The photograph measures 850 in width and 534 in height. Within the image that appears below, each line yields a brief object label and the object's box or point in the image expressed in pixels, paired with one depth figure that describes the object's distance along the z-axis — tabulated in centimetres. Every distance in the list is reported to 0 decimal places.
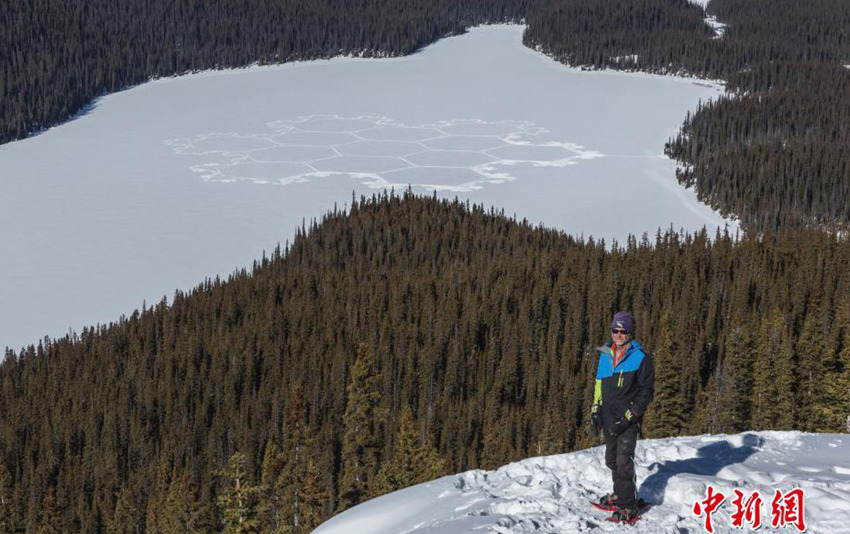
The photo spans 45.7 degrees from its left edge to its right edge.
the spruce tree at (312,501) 5691
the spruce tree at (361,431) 6500
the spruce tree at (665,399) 7069
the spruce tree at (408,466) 5756
